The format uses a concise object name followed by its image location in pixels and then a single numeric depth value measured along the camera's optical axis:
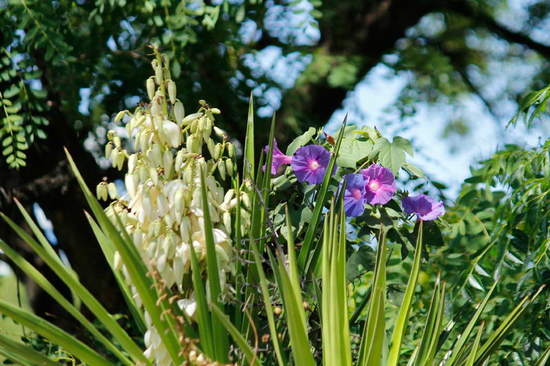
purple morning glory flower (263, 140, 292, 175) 3.35
